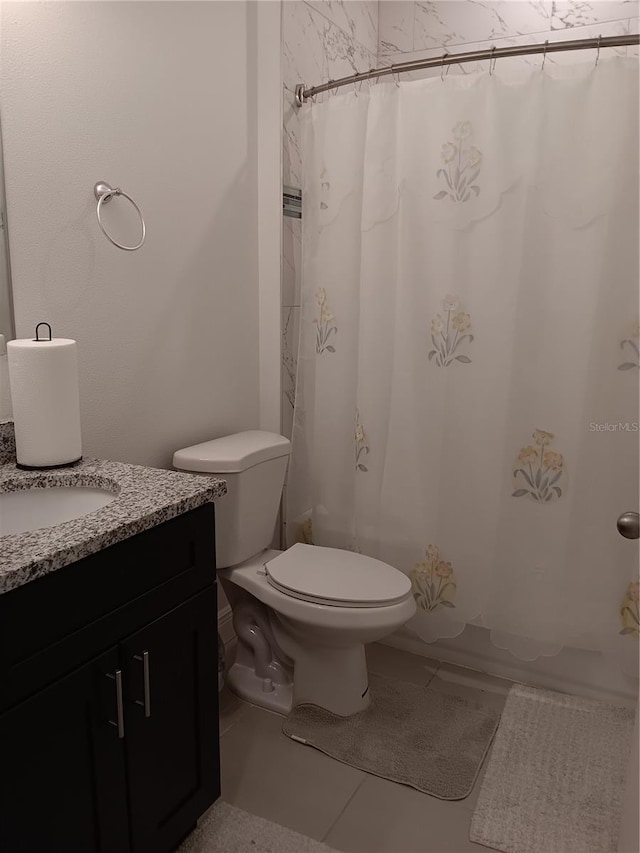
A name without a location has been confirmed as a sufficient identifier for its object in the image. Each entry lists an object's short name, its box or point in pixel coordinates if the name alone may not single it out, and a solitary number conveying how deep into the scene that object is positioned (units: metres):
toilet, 1.94
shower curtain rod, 1.75
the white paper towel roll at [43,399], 1.49
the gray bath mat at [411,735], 1.87
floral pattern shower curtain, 1.88
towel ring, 1.74
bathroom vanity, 1.08
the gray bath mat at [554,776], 1.67
